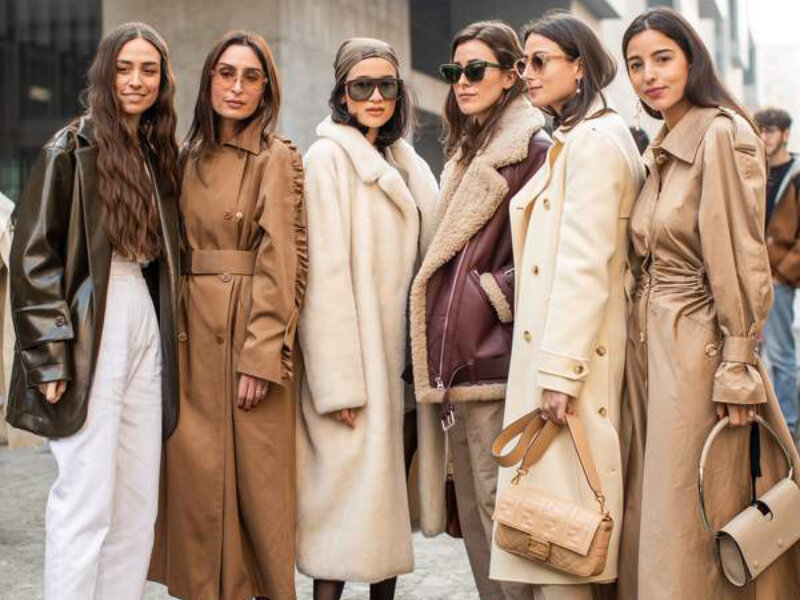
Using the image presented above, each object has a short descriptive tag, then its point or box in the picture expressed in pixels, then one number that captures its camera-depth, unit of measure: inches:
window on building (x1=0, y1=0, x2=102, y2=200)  585.3
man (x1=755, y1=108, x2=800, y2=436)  297.9
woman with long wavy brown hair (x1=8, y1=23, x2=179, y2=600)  148.4
